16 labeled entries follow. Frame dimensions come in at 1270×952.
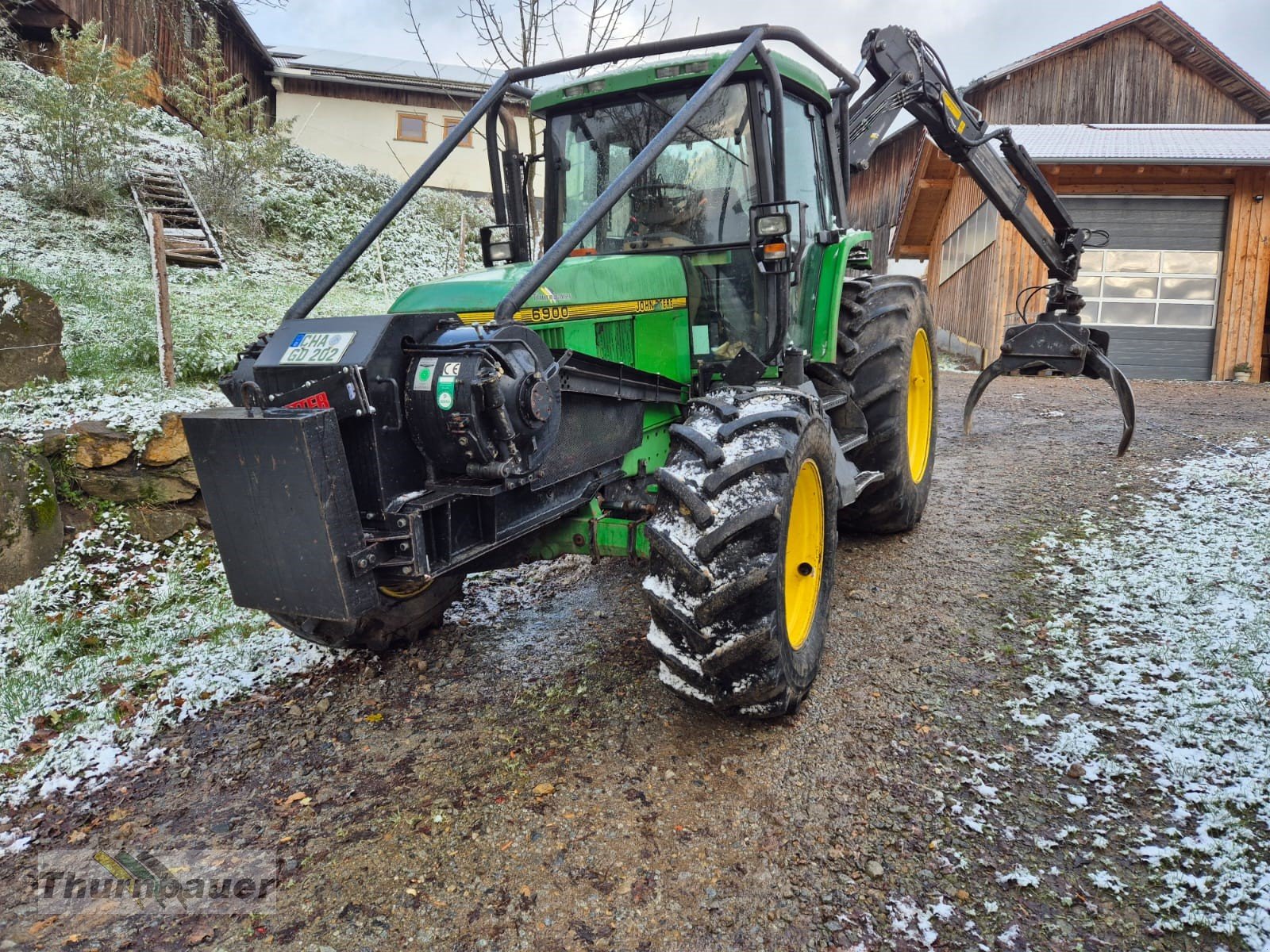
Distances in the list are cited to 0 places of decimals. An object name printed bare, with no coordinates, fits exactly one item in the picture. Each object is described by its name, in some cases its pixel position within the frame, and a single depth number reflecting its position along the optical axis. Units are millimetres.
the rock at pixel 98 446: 4957
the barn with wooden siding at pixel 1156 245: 13039
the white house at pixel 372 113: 23875
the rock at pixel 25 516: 4438
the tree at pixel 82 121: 9734
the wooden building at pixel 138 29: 15953
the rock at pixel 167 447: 5105
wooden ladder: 10156
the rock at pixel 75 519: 4824
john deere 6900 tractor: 2557
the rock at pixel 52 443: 4863
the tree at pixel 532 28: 9766
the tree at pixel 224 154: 11469
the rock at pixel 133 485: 4977
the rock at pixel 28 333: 5352
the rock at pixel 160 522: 5004
